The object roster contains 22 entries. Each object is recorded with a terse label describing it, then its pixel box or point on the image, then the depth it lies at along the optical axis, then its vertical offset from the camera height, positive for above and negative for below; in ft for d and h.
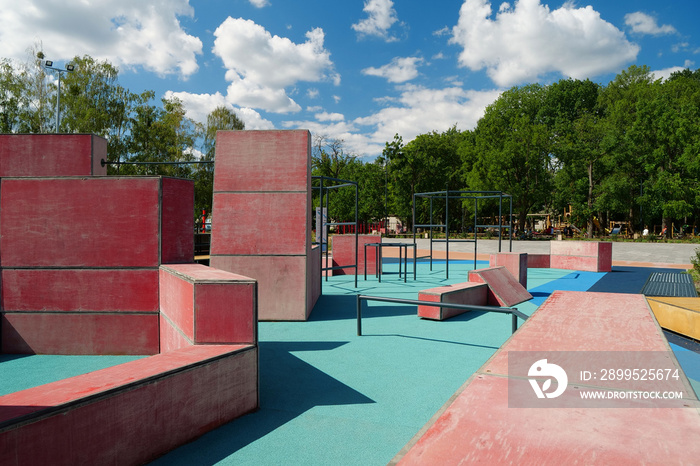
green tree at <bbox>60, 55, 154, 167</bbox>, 85.87 +24.17
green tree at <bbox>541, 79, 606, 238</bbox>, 141.18 +20.91
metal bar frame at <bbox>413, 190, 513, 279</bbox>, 44.14 +3.32
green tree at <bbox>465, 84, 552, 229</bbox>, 142.92 +20.34
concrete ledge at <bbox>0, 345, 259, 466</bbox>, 8.73 -4.45
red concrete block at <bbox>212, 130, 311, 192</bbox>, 27.32 +3.89
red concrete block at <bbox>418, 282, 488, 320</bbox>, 26.48 -4.76
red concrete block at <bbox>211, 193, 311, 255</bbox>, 27.12 -0.13
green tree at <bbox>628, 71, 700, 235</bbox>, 119.55 +21.53
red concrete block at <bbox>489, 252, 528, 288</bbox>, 38.37 -3.60
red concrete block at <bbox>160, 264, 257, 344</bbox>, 13.78 -2.87
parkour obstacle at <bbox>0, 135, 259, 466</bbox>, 13.34 -2.40
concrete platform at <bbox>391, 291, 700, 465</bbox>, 5.12 -2.77
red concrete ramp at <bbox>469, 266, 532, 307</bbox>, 31.42 -4.86
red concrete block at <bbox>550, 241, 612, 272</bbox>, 55.11 -4.17
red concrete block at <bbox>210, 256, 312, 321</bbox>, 26.99 -3.66
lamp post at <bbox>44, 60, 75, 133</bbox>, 79.46 +28.30
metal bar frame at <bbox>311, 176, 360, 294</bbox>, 34.82 -0.34
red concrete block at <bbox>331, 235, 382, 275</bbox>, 50.83 -3.55
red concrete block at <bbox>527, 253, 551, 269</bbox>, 61.26 -5.27
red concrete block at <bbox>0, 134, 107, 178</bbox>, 25.40 +3.92
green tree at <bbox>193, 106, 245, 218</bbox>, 101.40 +18.42
